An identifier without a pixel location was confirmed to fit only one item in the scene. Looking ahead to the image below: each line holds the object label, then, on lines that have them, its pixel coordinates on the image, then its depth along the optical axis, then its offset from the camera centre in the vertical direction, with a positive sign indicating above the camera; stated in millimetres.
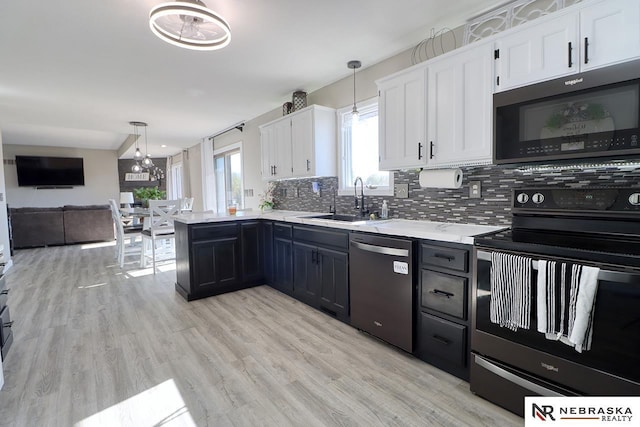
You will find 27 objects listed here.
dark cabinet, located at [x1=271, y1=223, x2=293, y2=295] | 3322 -662
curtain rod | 5526 +1320
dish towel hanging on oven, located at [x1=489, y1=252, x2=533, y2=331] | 1487 -476
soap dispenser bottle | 2914 -143
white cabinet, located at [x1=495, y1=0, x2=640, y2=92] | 1466 +774
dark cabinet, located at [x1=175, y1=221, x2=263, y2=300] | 3309 -652
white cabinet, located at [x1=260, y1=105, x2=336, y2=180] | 3422 +623
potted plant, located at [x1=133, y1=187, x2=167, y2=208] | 8104 +162
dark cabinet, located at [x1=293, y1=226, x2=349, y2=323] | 2664 -670
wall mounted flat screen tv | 8336 +870
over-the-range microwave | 1395 +370
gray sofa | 6637 -514
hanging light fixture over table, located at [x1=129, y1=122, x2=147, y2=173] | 5557 +1367
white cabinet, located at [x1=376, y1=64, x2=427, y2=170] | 2328 +596
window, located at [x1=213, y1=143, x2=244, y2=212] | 6027 +458
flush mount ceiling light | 1729 +1069
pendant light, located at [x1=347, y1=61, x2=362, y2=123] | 2977 +1299
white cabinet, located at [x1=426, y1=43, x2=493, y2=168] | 1961 +579
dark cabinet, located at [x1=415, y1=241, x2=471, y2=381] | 1847 -701
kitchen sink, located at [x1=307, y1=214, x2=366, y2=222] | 3212 -219
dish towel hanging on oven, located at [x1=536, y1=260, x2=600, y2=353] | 1308 -475
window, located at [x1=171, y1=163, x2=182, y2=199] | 9841 +620
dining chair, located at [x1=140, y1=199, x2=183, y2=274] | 4547 -319
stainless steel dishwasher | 2119 -664
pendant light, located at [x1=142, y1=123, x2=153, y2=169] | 6311 +790
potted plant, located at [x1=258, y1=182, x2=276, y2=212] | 4645 -16
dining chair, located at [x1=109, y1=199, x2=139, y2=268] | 4836 -552
